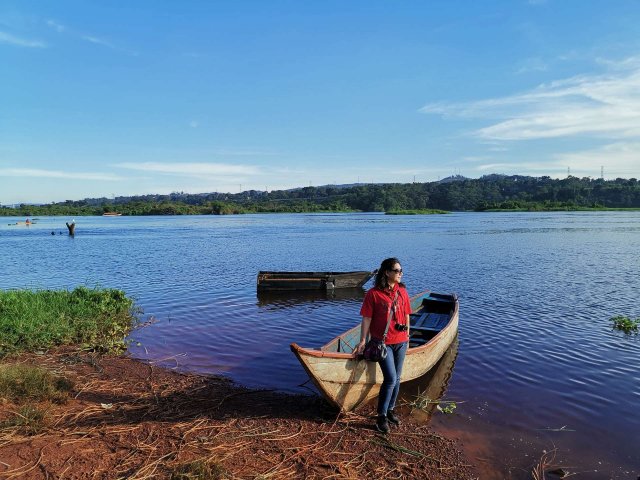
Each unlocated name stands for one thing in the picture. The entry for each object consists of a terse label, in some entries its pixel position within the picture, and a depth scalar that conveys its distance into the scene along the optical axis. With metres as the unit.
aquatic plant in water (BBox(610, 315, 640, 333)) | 13.63
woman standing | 6.80
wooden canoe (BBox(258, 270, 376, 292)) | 21.70
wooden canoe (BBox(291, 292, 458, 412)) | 6.95
